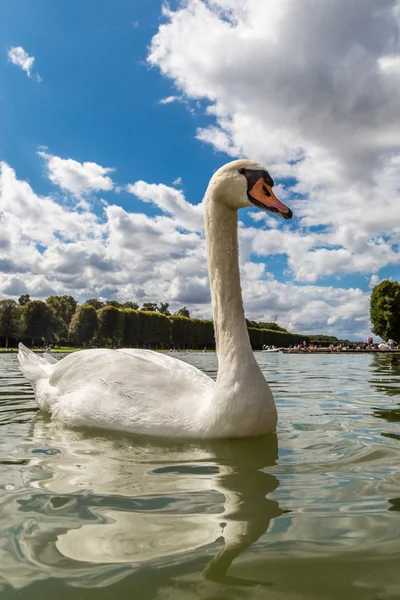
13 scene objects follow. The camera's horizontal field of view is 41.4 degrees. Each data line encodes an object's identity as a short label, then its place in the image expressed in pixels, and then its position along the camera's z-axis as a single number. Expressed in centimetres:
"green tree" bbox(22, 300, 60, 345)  8706
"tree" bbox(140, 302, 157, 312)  15262
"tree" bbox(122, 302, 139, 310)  15506
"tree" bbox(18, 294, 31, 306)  11894
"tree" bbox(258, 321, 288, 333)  18368
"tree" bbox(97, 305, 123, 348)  8719
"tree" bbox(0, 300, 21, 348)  8656
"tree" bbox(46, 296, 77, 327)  12431
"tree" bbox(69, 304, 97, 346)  8831
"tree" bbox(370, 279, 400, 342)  7194
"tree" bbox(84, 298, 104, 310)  13162
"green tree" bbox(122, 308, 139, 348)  8794
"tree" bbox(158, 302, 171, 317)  15101
